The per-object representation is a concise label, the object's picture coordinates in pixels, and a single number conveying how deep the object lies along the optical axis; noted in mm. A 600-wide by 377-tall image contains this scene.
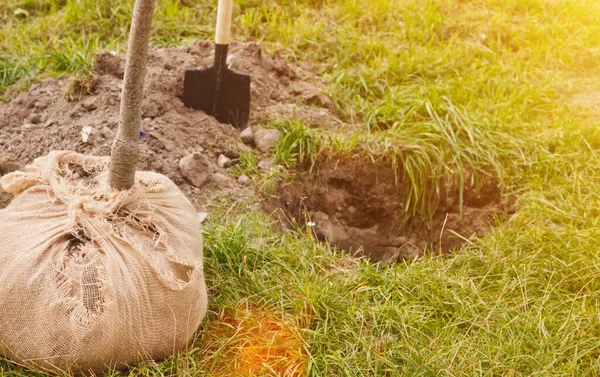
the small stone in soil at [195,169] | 3016
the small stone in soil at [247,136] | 3363
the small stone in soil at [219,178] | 3084
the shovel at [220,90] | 3367
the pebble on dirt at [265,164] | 3239
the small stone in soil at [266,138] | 3342
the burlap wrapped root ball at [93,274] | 2010
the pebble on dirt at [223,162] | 3203
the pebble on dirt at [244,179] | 3136
